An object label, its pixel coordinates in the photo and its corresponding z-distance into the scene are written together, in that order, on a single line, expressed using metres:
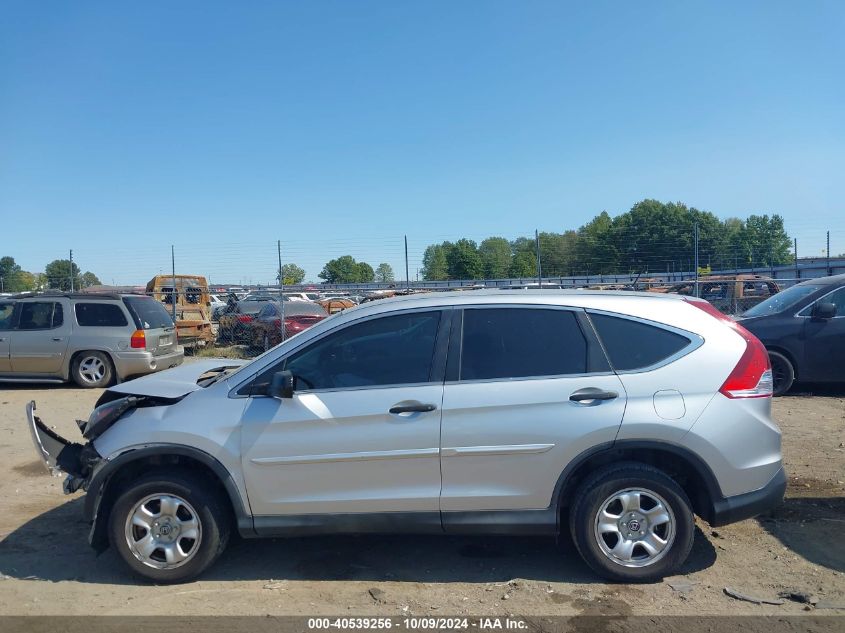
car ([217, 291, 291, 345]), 17.36
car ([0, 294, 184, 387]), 11.66
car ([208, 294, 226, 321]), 26.64
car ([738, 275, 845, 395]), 9.24
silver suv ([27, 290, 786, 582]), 4.07
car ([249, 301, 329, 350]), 14.98
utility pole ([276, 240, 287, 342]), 12.43
